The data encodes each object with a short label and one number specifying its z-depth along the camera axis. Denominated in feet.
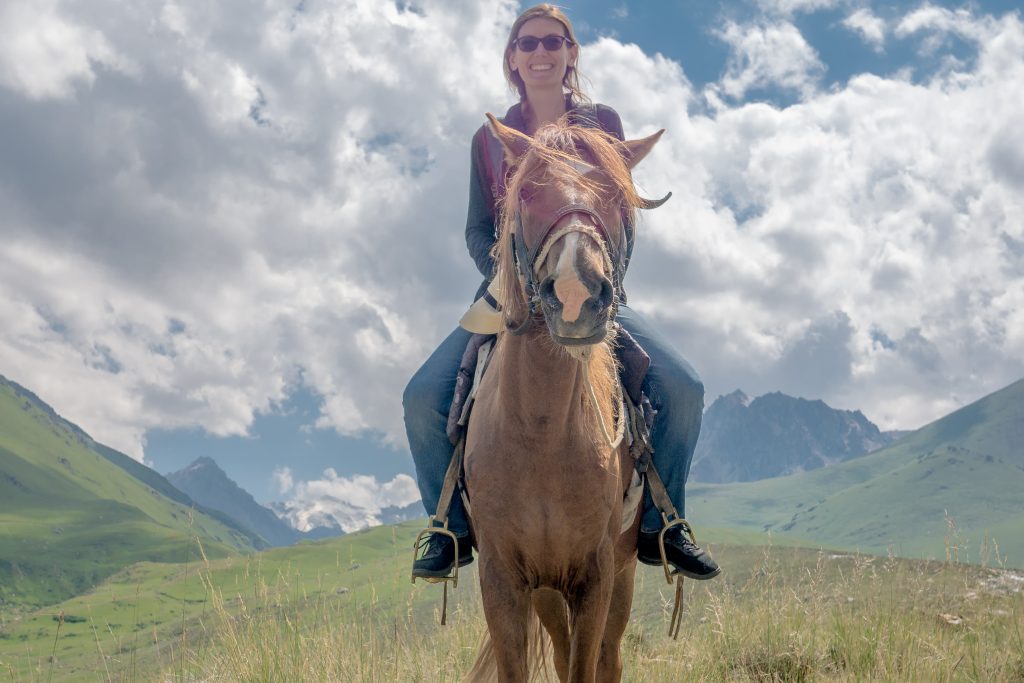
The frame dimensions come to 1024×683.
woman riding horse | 17.47
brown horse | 12.08
